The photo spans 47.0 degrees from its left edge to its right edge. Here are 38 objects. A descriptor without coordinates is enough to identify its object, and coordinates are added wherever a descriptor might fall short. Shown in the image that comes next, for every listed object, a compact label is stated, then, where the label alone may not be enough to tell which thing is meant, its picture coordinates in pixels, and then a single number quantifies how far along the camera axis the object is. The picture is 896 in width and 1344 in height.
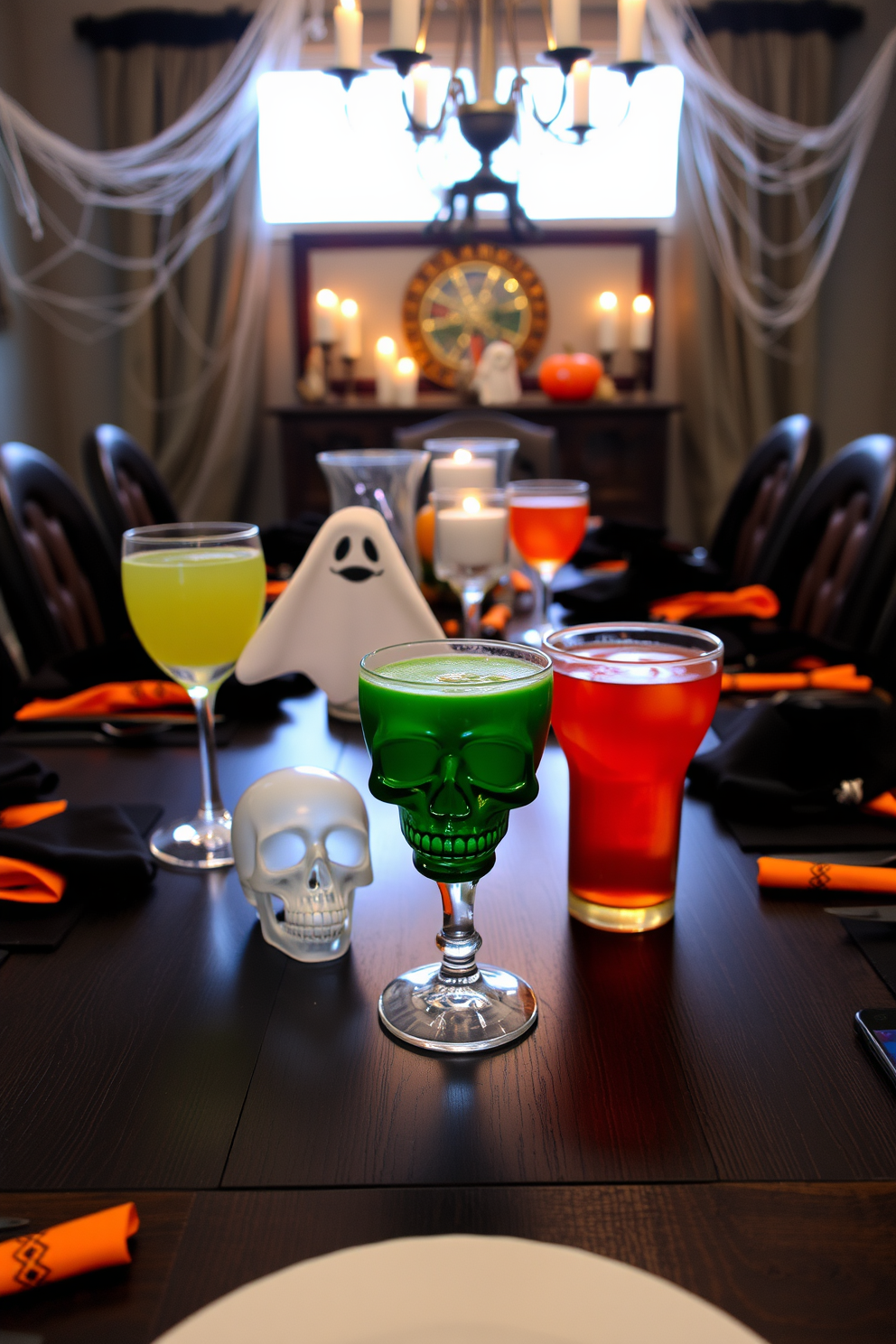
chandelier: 1.59
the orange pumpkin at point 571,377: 4.18
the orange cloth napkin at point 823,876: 0.69
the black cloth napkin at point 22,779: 0.83
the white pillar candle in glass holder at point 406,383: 4.23
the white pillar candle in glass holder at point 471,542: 1.19
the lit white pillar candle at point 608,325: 4.46
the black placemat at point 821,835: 0.76
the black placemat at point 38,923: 0.64
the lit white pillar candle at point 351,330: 4.43
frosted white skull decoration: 0.61
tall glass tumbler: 0.62
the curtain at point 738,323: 4.23
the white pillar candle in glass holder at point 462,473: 1.47
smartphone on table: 0.51
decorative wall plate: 4.57
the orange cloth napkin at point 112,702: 1.08
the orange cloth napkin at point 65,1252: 0.38
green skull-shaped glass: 0.52
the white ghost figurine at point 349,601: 0.95
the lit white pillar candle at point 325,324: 4.23
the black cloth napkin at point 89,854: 0.69
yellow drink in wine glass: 0.78
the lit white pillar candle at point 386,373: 4.25
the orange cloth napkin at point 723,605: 1.39
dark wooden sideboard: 4.18
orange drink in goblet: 1.33
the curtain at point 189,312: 4.21
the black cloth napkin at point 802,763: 0.81
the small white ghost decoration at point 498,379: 4.16
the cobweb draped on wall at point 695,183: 3.44
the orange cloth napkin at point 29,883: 0.69
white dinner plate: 0.33
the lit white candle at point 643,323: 4.52
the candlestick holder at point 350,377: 4.47
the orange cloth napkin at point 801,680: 1.14
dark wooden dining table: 0.40
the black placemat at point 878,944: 0.60
